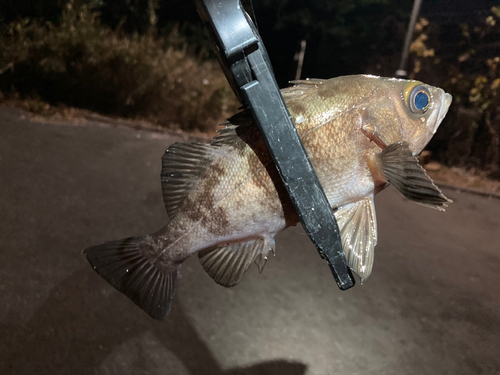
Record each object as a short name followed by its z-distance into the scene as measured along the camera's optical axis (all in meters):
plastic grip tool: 0.15
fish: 0.19
